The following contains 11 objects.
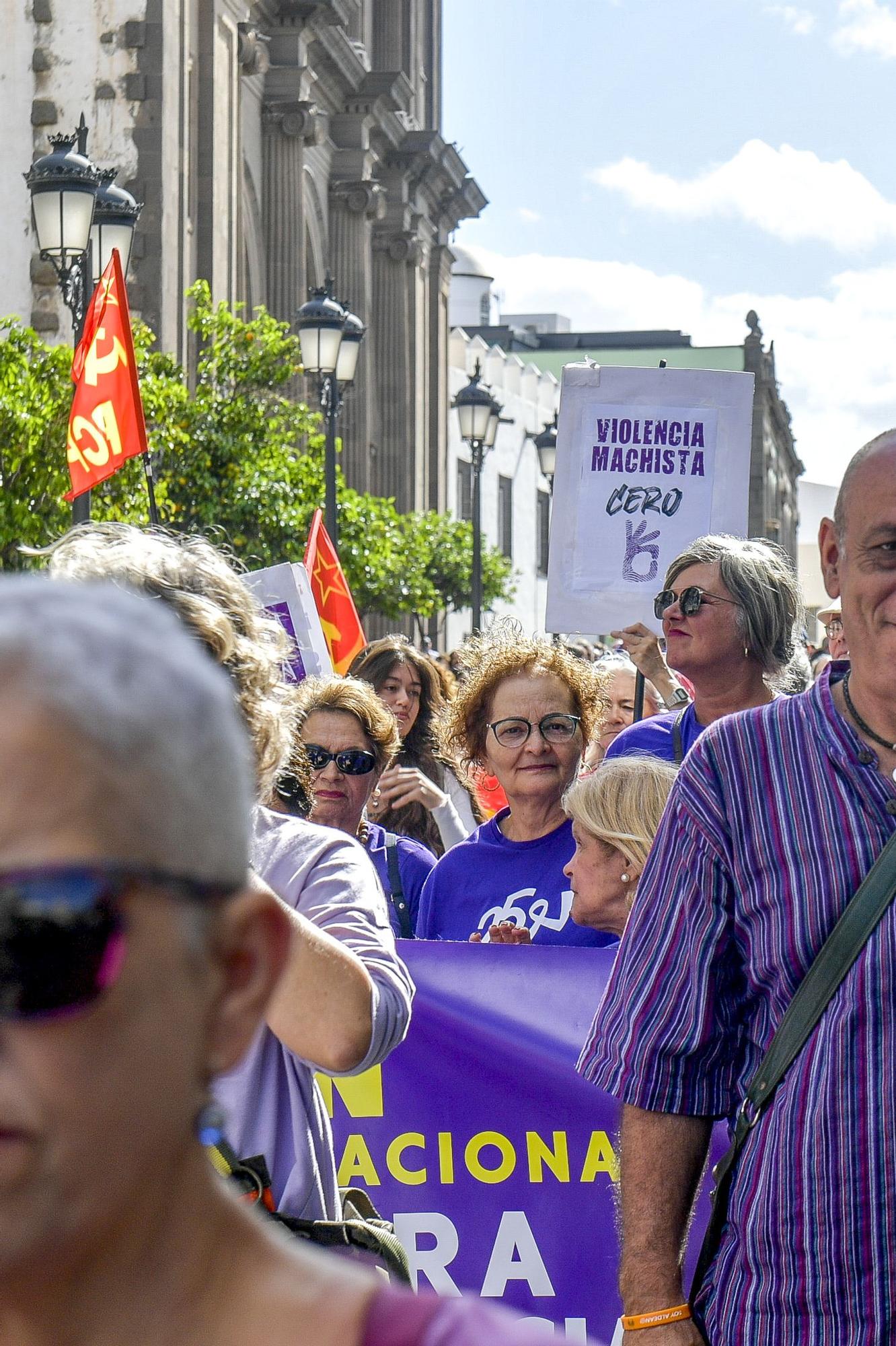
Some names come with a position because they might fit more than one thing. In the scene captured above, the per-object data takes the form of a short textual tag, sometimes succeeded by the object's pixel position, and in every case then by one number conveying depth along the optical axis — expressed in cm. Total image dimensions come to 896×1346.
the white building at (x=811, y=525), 8484
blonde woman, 416
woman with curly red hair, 486
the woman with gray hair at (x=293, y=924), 241
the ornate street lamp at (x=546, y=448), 2465
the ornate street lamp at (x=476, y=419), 2344
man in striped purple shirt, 233
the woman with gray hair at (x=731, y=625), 488
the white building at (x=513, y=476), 4916
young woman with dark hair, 667
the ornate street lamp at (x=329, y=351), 1556
